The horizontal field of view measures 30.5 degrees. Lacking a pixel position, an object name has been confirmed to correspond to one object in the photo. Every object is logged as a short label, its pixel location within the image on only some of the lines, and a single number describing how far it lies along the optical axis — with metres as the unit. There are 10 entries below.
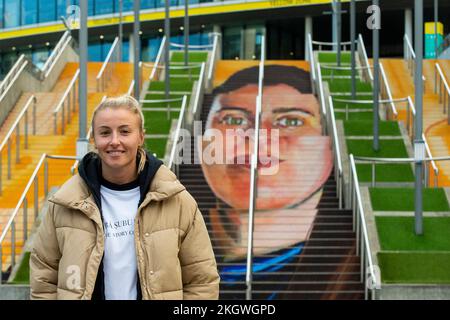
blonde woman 3.27
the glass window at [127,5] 46.50
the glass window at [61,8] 48.70
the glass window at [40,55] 53.03
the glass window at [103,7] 47.69
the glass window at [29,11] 50.31
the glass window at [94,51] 51.72
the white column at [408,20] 44.91
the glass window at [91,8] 47.94
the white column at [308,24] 46.41
